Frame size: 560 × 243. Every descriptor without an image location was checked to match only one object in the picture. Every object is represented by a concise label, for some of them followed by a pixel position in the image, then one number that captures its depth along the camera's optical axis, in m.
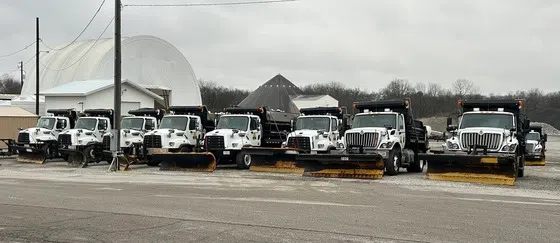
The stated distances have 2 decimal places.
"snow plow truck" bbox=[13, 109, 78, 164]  29.56
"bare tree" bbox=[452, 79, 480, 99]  107.06
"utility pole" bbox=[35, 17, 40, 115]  39.41
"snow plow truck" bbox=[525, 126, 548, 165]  31.61
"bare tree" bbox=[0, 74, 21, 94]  124.81
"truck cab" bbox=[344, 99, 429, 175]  20.08
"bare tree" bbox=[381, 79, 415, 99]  105.76
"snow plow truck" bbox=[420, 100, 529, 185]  17.02
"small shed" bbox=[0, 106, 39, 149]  38.03
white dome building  59.88
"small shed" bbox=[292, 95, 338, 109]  65.31
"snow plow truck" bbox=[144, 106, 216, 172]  22.97
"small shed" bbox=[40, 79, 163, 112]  48.28
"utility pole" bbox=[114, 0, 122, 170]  23.97
